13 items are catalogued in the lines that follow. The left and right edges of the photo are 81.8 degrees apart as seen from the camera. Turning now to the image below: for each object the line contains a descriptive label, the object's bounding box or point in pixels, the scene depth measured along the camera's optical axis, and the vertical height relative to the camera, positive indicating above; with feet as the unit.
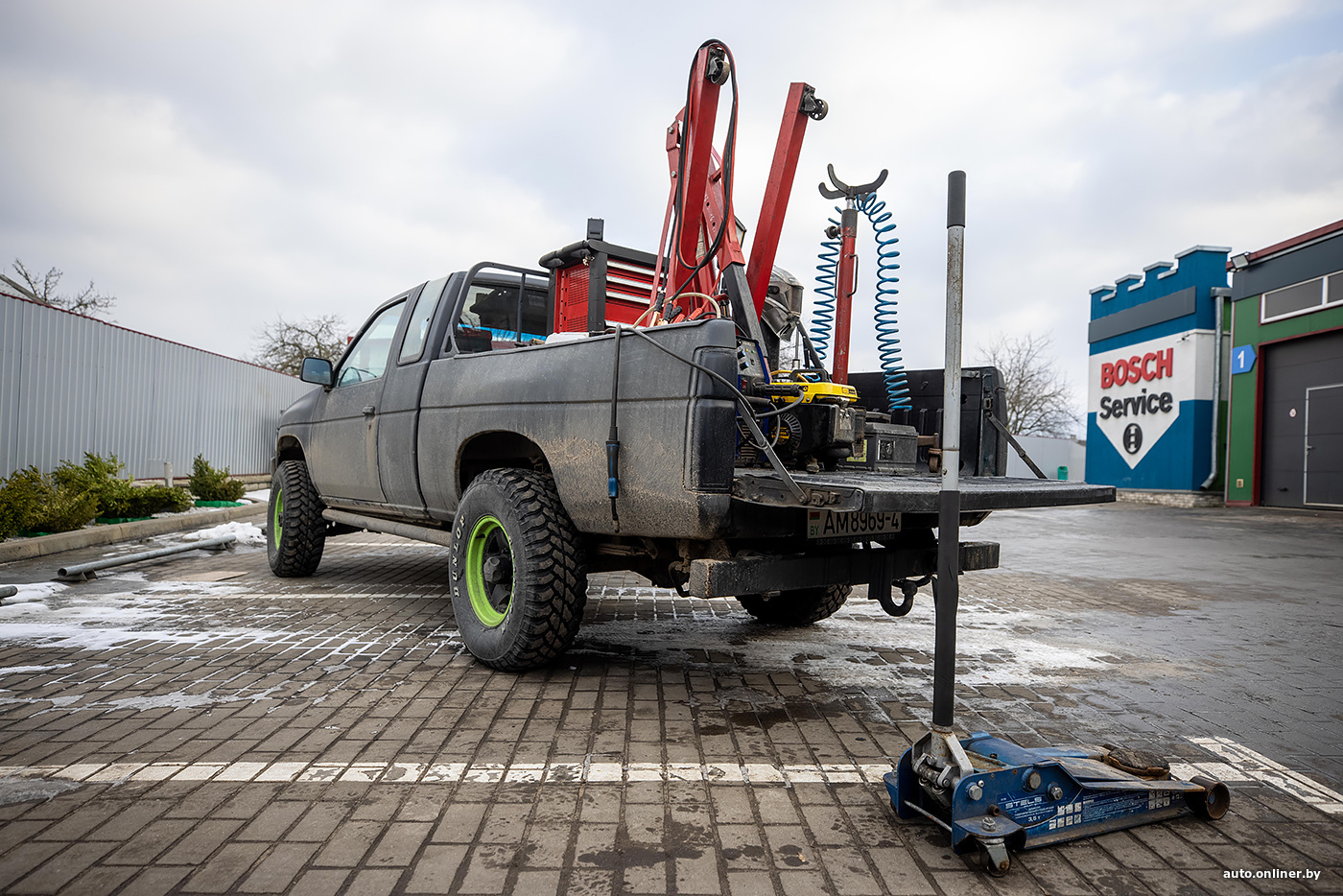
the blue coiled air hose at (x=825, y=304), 16.90 +3.46
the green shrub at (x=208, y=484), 42.09 -2.40
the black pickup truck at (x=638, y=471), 10.12 -0.25
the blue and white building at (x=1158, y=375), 67.46 +8.94
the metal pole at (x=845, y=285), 16.12 +3.67
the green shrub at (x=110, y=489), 31.63 -2.19
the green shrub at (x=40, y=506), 25.36 -2.48
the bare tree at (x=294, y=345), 107.76 +13.75
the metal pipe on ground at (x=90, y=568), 20.48 -3.61
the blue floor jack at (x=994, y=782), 7.14 -3.10
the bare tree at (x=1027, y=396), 134.82 +12.22
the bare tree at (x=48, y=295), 96.98 +17.74
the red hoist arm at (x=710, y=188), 16.31 +5.86
